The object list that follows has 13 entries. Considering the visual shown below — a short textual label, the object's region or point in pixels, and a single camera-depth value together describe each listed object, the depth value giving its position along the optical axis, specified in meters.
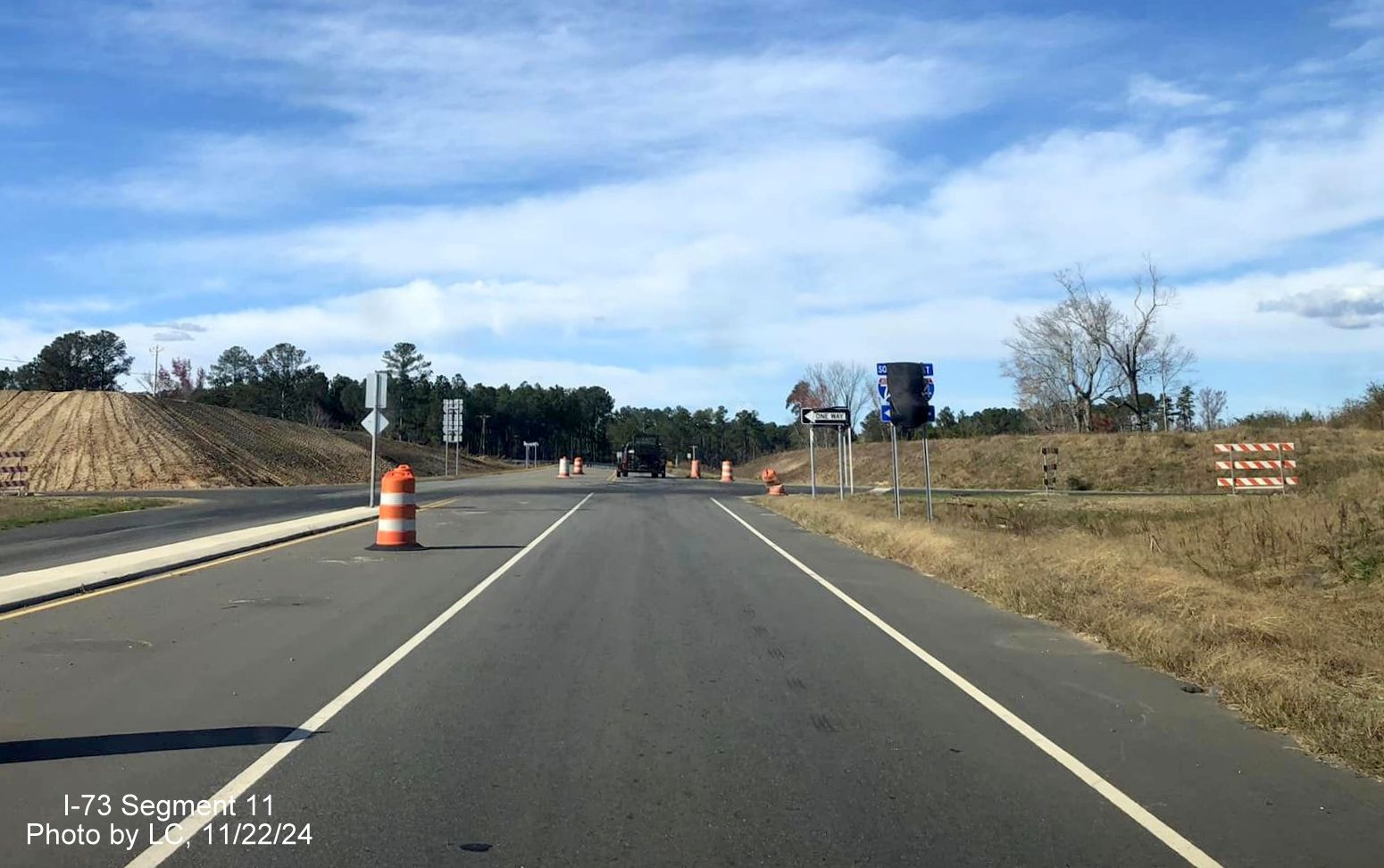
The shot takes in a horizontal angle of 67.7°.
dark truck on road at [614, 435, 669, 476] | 71.25
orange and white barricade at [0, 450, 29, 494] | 38.91
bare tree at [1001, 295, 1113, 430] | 69.69
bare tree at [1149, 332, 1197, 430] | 66.25
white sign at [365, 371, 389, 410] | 27.59
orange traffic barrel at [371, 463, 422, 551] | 18.20
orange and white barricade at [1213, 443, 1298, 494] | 33.87
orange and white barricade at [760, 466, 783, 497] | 41.51
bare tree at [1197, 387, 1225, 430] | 85.75
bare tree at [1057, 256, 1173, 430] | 66.12
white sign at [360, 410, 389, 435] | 27.98
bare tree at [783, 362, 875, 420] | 99.75
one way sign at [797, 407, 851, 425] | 32.50
